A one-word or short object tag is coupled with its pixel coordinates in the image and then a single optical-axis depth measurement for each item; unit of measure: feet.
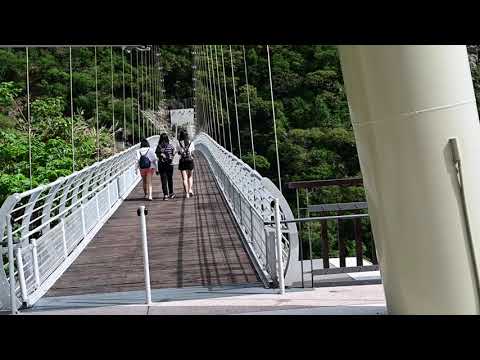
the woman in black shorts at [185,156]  37.70
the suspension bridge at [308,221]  7.12
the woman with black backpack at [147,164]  38.52
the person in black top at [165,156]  37.45
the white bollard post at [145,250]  14.94
